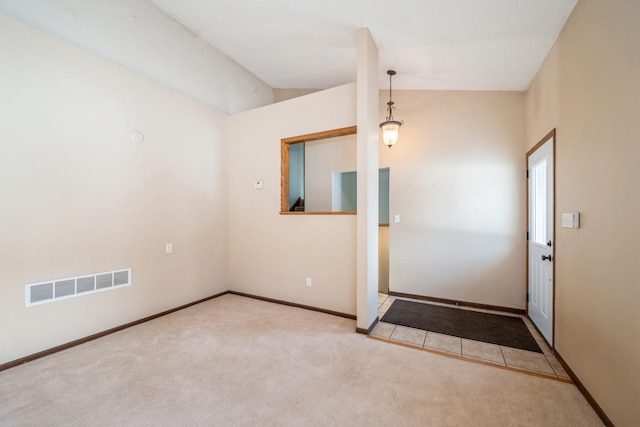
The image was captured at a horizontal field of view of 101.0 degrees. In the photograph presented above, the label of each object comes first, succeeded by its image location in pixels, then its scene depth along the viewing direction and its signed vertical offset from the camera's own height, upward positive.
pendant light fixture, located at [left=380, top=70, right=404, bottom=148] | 3.53 +1.11
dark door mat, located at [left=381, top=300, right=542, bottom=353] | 2.73 -1.30
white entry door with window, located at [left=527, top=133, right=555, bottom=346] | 2.54 -0.25
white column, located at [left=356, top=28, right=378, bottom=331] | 2.78 +0.43
